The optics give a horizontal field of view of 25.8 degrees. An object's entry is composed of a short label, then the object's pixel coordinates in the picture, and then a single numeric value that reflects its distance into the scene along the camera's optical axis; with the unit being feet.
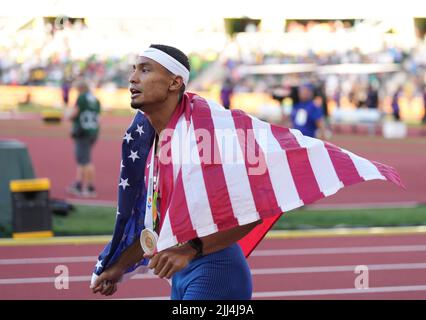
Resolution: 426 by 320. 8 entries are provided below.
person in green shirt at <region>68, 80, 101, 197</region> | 48.88
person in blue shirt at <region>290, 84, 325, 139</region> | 46.32
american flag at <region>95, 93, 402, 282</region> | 13.10
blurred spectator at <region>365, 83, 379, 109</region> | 114.11
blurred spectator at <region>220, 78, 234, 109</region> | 109.40
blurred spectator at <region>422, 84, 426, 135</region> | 111.96
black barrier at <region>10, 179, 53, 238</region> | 38.04
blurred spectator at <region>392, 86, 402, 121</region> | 106.22
